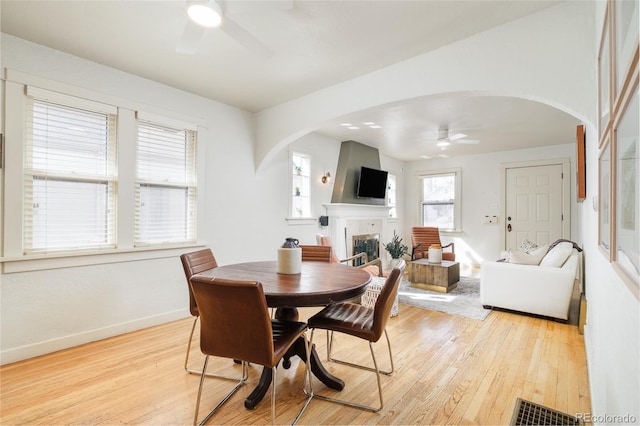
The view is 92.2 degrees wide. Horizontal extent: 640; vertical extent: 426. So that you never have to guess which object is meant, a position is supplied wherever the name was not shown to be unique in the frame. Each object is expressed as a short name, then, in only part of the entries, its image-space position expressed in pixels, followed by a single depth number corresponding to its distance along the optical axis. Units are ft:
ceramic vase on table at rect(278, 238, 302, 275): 7.12
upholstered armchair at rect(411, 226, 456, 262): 20.48
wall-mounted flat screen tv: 18.85
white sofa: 10.57
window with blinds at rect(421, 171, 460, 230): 22.95
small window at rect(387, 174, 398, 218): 23.34
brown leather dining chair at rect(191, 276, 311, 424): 4.68
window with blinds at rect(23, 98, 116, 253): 8.35
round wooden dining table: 5.47
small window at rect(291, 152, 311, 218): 15.85
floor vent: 5.72
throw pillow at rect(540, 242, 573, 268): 11.16
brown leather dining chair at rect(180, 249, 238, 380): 7.45
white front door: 19.12
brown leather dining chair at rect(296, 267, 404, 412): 5.89
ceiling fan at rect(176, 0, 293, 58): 5.54
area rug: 12.09
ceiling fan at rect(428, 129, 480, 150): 15.53
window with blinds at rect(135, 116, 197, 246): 10.46
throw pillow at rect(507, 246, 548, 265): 11.67
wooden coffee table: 14.97
